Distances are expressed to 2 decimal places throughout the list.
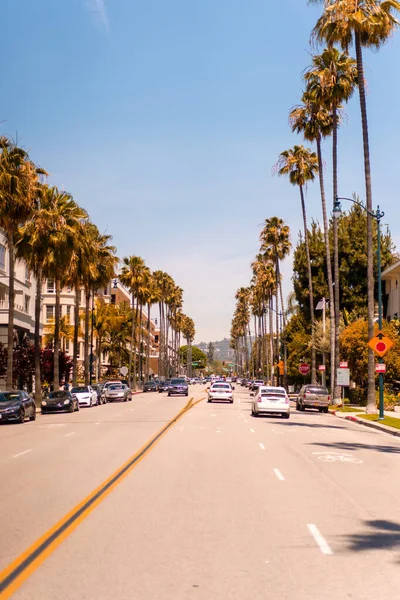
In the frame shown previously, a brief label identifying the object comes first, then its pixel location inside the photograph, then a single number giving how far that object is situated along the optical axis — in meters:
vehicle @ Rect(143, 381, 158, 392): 99.09
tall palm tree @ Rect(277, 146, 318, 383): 60.56
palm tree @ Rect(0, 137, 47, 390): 39.00
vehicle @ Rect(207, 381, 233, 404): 57.16
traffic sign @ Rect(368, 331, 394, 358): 33.34
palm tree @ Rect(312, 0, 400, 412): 36.00
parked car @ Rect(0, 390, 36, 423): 32.03
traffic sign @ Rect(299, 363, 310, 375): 61.66
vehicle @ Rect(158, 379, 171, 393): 95.29
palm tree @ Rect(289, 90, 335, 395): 50.50
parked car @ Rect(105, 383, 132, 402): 60.84
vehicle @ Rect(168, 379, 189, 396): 72.44
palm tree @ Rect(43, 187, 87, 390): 45.25
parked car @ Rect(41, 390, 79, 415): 42.22
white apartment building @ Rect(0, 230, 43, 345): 56.94
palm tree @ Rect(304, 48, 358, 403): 44.47
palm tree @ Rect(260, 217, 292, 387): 78.31
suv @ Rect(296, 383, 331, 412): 44.69
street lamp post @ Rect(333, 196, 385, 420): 33.83
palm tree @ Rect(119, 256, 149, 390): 89.62
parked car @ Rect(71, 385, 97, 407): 51.41
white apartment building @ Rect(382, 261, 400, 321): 63.67
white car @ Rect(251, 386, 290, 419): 36.75
